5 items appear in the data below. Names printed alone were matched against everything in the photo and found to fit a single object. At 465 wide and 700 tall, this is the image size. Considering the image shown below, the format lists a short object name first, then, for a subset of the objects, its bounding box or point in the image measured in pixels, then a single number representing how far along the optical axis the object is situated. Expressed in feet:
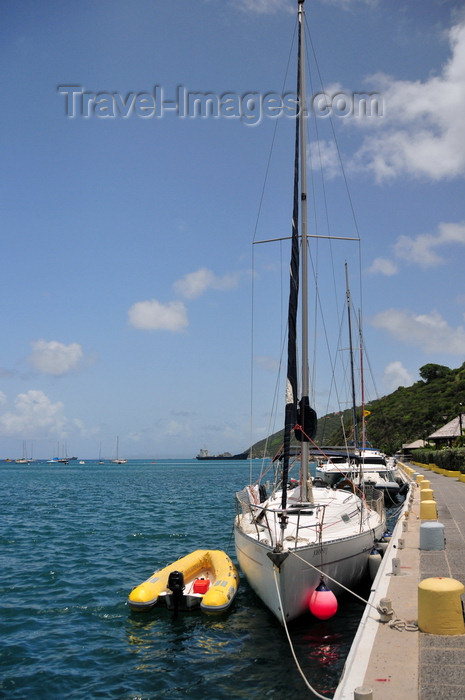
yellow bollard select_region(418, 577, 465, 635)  26.99
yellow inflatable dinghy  43.91
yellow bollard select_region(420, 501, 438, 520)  63.79
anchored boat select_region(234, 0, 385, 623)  39.27
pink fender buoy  39.83
